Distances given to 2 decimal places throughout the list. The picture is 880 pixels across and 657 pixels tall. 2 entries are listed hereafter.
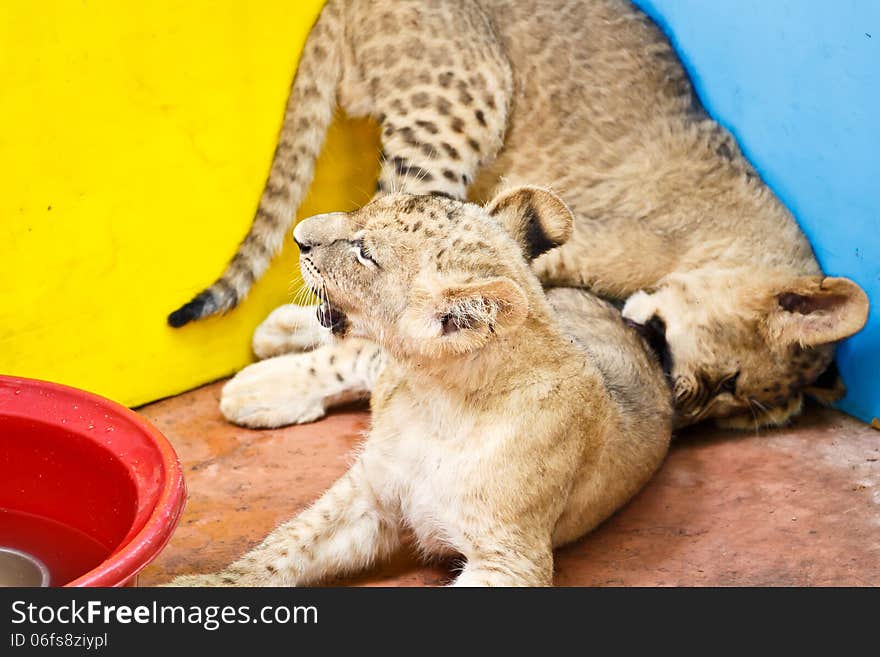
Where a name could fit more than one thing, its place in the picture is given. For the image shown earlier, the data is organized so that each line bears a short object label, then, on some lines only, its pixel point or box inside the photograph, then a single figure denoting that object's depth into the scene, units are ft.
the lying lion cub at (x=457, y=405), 10.00
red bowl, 9.54
